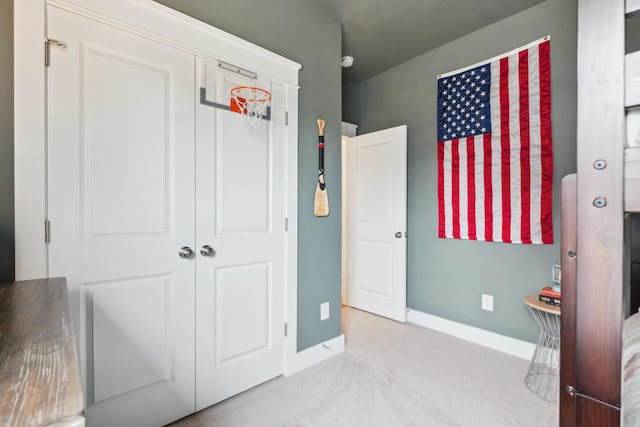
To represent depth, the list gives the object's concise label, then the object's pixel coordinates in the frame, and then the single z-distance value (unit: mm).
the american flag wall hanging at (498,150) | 2355
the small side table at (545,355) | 1976
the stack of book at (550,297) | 1997
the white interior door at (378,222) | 3172
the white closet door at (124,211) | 1358
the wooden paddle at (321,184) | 2322
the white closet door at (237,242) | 1753
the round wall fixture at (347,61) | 3060
